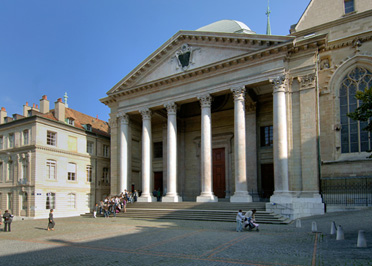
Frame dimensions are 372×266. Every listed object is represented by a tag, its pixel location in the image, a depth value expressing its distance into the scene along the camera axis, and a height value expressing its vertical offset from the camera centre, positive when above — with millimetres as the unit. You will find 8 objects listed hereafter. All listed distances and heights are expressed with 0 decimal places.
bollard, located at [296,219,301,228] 16759 -3377
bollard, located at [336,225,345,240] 12310 -2929
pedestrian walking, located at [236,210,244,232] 15938 -3060
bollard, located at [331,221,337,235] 13755 -3017
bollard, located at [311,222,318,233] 14619 -3141
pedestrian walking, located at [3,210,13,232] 18547 -3389
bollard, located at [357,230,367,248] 10609 -2746
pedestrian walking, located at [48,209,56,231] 18453 -3594
